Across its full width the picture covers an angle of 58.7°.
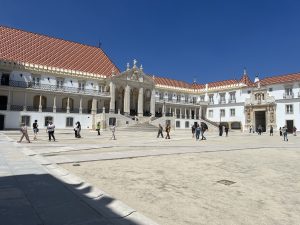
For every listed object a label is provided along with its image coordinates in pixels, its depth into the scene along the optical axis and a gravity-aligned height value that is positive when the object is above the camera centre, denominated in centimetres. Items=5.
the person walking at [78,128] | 2181 -4
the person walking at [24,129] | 1573 -11
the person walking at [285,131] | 2466 -1
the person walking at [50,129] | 1797 -10
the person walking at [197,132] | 2283 -17
